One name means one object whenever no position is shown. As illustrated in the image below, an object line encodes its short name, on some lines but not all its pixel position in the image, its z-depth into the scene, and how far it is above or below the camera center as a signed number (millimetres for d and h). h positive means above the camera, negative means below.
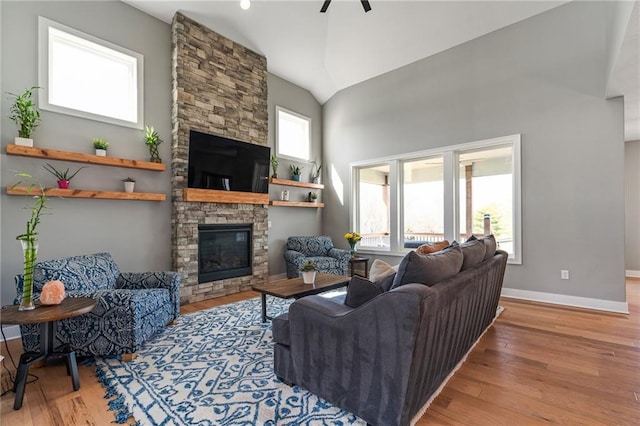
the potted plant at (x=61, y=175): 3371 +460
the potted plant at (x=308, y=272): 3343 -632
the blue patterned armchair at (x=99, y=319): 2512 -878
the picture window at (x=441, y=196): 4629 +321
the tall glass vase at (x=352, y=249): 5585 -634
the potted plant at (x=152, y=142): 4129 +1005
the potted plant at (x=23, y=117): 3107 +1031
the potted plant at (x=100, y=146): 3678 +841
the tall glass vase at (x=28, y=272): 2090 -391
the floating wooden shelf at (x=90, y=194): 3092 +252
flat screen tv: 4406 +807
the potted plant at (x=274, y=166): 5777 +933
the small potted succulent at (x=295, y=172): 6148 +869
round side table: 1928 -775
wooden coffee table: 3004 -768
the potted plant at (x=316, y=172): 6648 +945
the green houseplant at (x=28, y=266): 2088 -346
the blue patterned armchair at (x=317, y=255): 5410 -758
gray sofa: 1498 -701
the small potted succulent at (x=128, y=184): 3883 +400
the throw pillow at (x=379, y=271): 2207 -419
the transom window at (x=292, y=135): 6090 +1688
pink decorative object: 2139 -558
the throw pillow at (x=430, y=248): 2611 -298
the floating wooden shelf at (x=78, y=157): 3112 +665
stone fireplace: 4367 +1591
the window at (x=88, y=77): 3430 +1725
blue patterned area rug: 1814 -1210
